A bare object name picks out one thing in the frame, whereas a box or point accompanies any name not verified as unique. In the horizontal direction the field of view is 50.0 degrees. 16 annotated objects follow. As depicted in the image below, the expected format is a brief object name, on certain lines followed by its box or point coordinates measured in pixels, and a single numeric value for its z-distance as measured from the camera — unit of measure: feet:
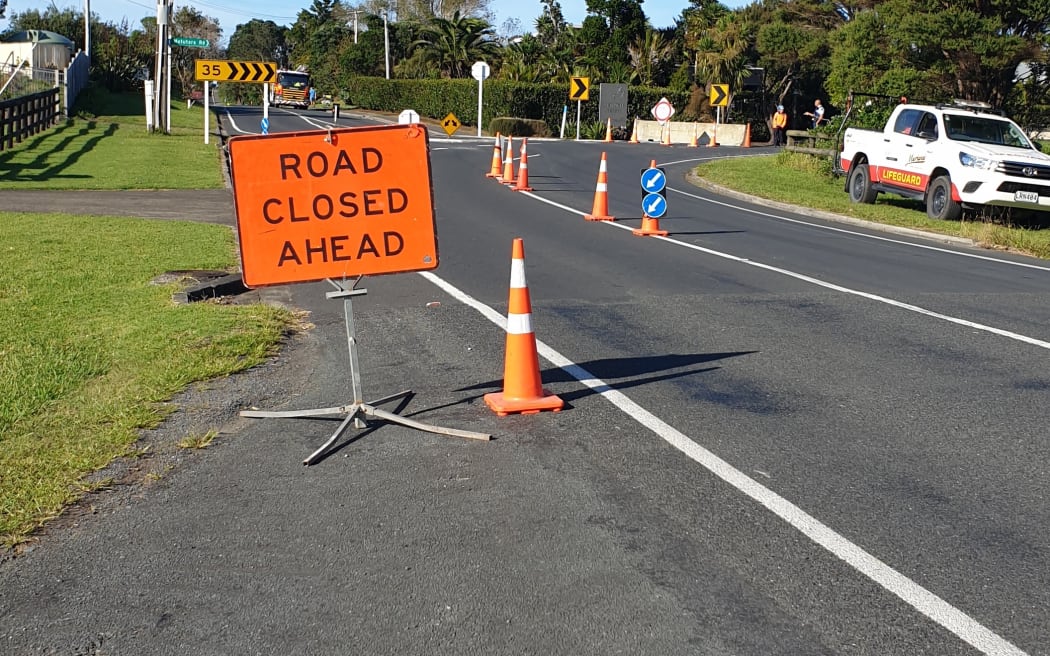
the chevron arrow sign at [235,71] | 101.60
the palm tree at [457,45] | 226.99
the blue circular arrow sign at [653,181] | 48.24
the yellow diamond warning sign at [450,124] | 122.83
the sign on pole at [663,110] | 149.18
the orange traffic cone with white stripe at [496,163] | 83.28
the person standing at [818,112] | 119.43
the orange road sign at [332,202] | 19.88
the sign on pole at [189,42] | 111.82
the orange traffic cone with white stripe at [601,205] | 55.98
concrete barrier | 169.78
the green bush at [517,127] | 161.38
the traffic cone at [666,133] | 159.84
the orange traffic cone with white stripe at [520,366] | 20.65
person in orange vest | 156.04
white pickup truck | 59.21
